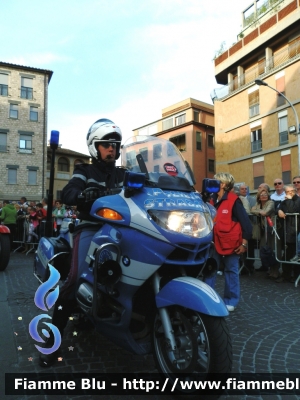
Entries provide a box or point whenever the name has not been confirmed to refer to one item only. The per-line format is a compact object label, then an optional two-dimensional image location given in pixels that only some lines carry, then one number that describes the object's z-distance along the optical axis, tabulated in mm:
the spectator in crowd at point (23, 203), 15471
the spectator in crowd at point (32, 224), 12883
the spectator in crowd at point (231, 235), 5195
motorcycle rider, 3010
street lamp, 21105
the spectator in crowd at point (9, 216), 13000
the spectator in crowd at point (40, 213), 12844
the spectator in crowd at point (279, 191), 8844
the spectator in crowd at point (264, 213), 7926
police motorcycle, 2355
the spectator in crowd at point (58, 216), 12635
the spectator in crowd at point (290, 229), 7457
